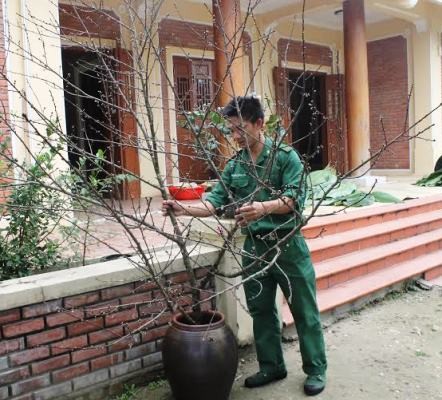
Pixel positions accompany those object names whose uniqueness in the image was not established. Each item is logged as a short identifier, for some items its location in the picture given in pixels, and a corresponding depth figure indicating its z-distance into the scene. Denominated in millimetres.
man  2895
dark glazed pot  2729
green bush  3352
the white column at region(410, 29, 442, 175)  11500
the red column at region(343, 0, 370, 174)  9445
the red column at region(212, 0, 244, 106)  7090
